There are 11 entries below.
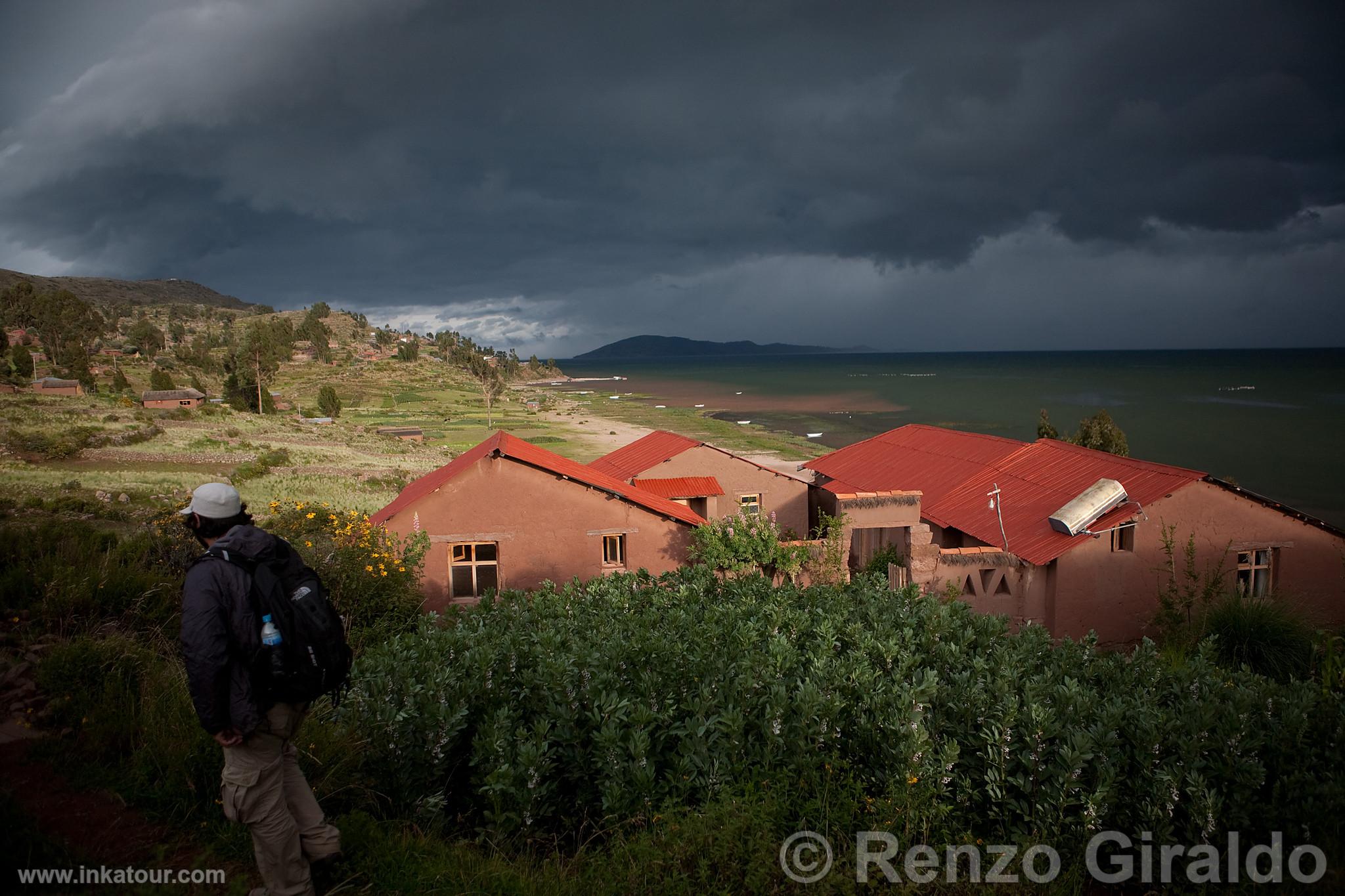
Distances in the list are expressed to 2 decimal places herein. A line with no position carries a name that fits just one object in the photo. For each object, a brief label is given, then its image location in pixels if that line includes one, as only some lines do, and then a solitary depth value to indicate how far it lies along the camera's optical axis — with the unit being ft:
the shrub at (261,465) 122.52
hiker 12.66
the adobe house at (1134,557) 51.08
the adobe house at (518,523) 49.55
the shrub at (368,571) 38.81
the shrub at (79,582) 25.62
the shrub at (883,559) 58.59
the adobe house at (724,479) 80.48
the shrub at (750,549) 46.78
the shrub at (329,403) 260.62
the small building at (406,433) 215.80
